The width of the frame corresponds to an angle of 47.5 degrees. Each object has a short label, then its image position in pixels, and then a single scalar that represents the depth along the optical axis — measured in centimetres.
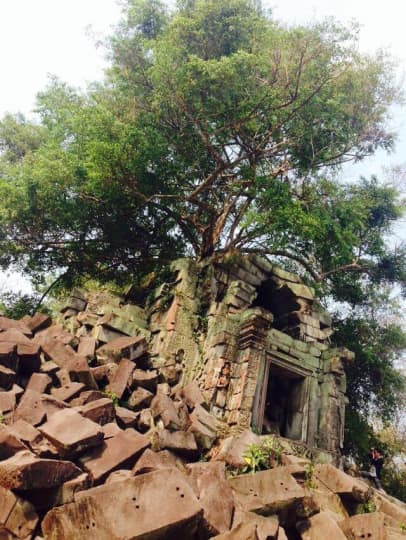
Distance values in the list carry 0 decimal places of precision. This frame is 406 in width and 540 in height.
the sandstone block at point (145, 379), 782
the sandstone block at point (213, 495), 451
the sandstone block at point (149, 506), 408
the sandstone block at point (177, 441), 632
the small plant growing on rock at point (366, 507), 627
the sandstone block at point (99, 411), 607
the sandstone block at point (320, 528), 500
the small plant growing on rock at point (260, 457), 633
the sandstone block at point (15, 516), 414
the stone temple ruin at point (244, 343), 878
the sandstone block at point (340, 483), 626
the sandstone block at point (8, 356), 699
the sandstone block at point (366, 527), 497
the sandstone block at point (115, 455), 505
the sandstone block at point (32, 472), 435
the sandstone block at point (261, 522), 459
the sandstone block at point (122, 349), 847
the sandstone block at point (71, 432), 514
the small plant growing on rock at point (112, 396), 719
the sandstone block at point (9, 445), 486
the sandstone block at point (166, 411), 682
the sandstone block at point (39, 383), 671
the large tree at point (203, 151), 1071
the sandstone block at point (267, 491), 511
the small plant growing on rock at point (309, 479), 631
